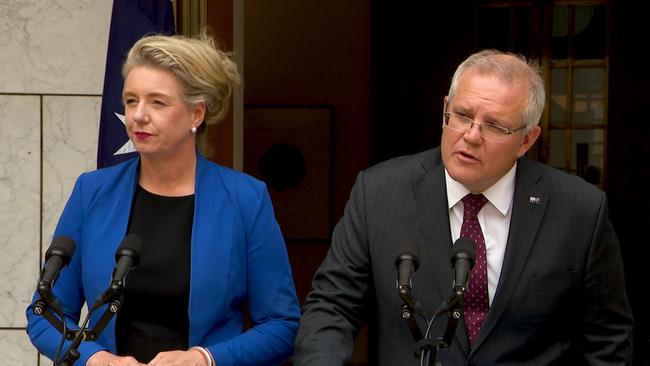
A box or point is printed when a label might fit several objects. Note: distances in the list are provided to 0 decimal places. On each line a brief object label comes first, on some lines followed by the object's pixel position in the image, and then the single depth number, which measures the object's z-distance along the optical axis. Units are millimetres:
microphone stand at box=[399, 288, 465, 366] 4887
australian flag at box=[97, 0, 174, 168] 8305
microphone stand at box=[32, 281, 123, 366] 5105
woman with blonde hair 6242
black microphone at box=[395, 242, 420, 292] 4930
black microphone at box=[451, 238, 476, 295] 4934
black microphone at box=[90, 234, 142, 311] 5109
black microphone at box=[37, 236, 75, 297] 5062
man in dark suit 6027
